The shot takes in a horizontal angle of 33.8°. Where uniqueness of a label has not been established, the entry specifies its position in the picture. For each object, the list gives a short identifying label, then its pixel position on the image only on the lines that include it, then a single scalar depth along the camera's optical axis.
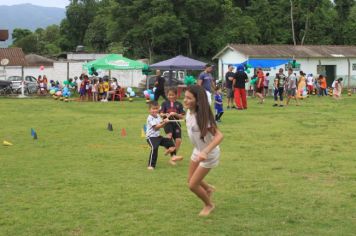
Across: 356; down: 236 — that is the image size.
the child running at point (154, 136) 9.53
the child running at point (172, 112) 9.76
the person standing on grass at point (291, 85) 24.45
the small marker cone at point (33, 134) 13.71
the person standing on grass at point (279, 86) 24.45
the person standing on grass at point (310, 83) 34.72
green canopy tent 31.09
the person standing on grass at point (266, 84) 31.39
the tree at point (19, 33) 91.75
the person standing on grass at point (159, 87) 23.61
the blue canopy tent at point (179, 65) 30.92
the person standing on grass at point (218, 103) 16.91
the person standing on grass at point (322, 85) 33.81
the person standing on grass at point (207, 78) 18.45
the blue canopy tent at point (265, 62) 35.56
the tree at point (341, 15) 53.50
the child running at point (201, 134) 6.20
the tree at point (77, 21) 77.31
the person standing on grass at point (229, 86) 22.38
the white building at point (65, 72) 48.53
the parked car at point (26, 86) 36.31
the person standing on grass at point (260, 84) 26.66
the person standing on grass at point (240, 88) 21.61
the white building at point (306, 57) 40.12
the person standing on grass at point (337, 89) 30.82
